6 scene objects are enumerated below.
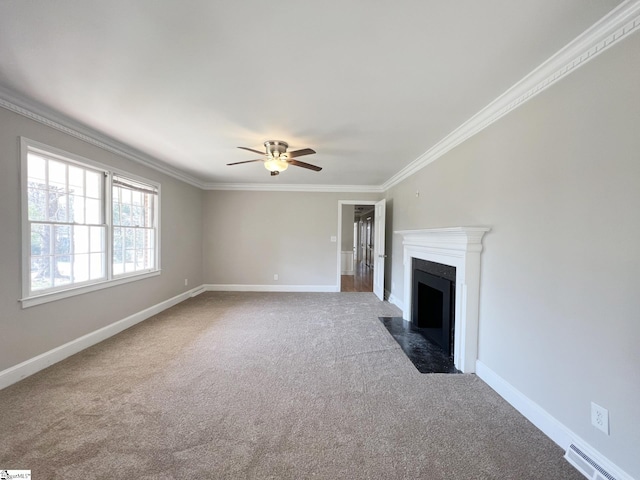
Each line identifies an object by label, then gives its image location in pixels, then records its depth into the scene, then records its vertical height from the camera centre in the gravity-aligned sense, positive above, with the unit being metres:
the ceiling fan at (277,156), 3.04 +0.95
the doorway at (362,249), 5.38 -0.42
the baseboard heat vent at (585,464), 1.34 -1.24
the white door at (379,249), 5.26 -0.28
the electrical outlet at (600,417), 1.36 -0.96
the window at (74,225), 2.40 +0.08
